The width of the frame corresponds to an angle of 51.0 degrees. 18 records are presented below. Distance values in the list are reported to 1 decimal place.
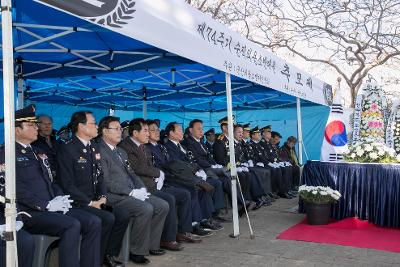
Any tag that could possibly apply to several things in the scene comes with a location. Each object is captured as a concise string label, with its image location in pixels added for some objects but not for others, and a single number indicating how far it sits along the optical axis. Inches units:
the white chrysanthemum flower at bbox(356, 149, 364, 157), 241.9
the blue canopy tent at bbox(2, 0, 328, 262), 161.7
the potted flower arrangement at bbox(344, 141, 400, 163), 235.8
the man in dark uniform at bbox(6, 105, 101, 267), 126.3
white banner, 117.1
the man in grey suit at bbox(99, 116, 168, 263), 163.9
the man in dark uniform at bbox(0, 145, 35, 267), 113.3
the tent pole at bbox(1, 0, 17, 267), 93.2
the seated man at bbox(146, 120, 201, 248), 195.5
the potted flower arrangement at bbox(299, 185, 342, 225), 228.8
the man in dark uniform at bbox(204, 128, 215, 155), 342.3
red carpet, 193.0
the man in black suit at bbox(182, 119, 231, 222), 248.4
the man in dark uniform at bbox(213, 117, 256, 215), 283.3
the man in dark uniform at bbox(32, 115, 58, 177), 193.7
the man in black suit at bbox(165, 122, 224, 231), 224.8
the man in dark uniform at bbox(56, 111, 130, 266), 145.9
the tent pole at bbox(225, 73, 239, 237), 200.8
